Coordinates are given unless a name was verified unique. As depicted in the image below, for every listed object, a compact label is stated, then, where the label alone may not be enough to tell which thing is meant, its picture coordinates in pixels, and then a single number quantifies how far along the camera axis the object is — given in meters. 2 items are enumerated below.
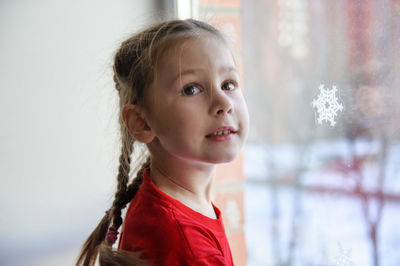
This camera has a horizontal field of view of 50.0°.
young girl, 0.71
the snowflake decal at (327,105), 0.86
